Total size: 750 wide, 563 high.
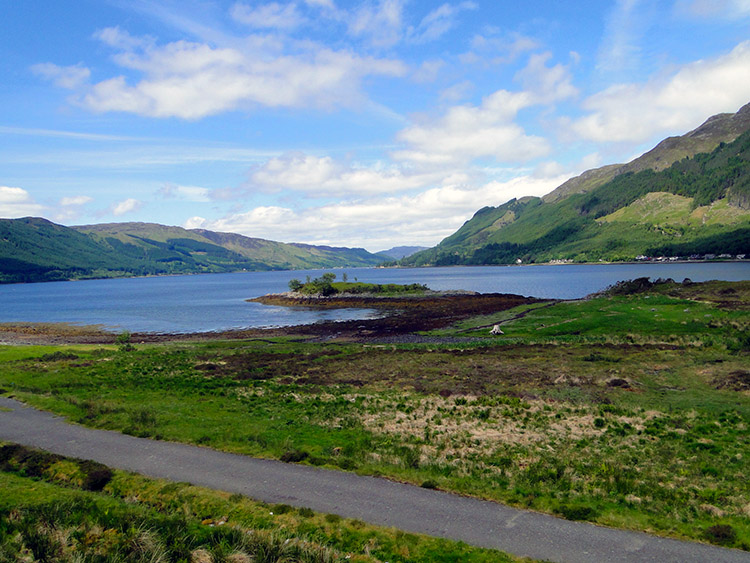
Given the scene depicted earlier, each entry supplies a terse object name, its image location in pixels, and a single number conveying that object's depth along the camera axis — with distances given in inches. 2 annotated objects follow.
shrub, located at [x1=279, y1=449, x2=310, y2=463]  796.0
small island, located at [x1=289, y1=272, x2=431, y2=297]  6520.7
